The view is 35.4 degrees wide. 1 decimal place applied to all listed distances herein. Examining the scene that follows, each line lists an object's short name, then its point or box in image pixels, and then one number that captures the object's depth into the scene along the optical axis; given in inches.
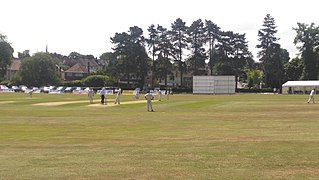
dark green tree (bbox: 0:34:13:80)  5339.6
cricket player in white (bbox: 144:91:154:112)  1596.9
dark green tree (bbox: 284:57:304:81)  5383.9
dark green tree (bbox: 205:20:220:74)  5323.3
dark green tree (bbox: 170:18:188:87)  5231.3
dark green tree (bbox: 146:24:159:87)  5206.7
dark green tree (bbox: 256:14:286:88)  5196.9
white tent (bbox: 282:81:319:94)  4399.4
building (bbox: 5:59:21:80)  7300.7
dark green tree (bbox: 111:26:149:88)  5029.5
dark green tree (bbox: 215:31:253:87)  5162.4
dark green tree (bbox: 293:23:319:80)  5024.6
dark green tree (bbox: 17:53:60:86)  5191.9
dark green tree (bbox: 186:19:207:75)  5201.8
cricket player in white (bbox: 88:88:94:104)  2199.4
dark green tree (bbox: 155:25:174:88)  5078.7
